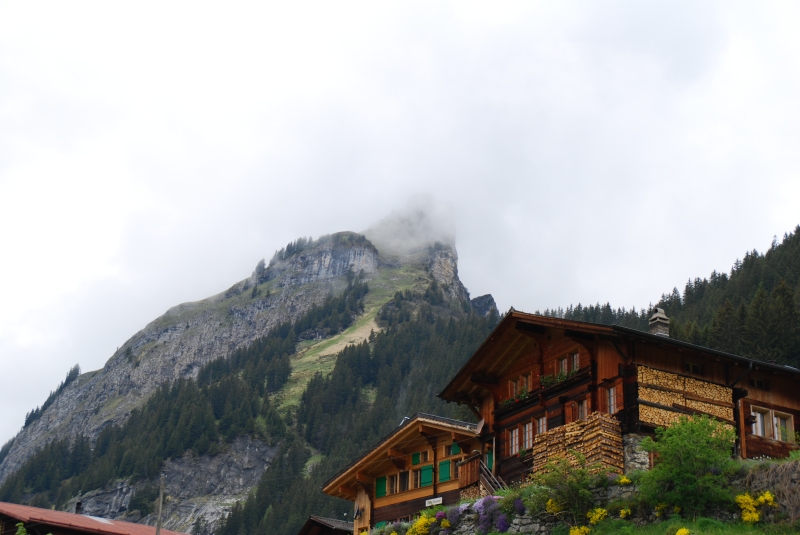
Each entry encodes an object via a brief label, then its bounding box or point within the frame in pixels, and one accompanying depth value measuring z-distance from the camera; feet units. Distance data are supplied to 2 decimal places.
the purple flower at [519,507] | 113.29
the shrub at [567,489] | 105.09
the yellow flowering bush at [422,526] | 127.03
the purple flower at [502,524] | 114.73
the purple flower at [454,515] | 123.33
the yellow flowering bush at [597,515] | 102.06
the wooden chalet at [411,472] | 152.87
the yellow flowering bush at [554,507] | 106.52
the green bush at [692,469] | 92.53
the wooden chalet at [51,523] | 158.20
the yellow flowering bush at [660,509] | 96.23
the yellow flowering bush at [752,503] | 87.20
